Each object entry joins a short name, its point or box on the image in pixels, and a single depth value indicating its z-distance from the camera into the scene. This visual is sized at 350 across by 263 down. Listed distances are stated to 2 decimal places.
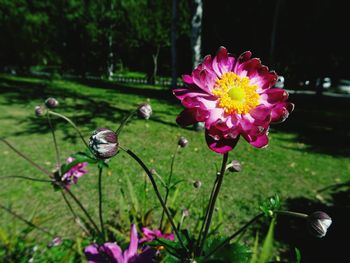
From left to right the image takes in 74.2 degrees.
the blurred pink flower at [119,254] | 0.14
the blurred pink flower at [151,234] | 0.20
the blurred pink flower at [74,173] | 0.26
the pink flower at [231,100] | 0.11
